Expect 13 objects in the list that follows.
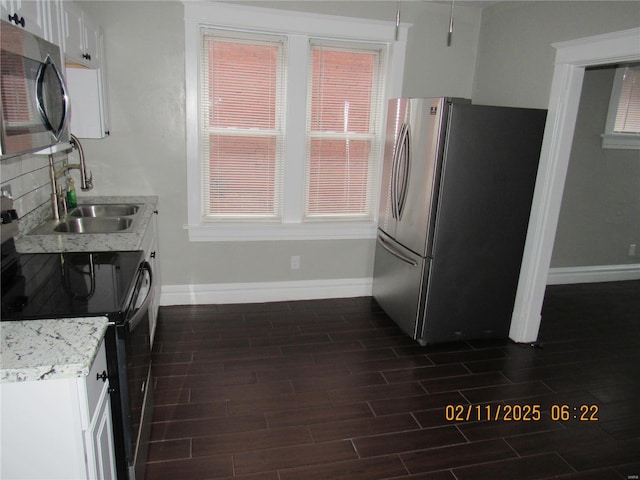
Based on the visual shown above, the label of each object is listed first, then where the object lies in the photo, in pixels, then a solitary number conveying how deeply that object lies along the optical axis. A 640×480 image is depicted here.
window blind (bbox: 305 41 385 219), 3.74
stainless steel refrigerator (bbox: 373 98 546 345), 3.04
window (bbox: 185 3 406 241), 3.48
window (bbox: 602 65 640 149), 4.30
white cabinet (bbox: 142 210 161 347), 2.83
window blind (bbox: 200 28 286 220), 3.52
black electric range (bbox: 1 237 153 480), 1.58
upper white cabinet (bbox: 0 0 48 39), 1.52
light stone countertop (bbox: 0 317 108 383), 1.23
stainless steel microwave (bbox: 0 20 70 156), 1.33
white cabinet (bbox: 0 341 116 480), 1.25
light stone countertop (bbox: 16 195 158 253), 2.22
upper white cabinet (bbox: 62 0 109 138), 2.89
